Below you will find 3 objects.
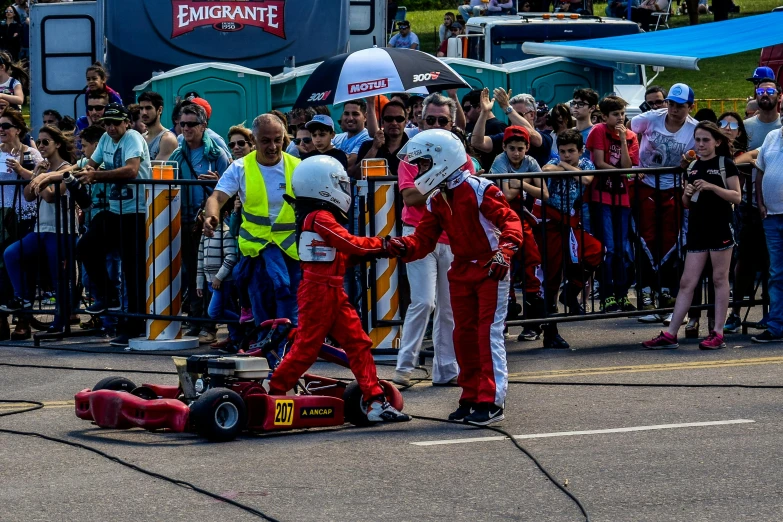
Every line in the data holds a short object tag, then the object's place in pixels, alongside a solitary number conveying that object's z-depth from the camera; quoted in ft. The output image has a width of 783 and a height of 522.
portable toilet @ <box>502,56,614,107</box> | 68.08
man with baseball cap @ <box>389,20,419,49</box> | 105.50
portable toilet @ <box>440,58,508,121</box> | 66.33
